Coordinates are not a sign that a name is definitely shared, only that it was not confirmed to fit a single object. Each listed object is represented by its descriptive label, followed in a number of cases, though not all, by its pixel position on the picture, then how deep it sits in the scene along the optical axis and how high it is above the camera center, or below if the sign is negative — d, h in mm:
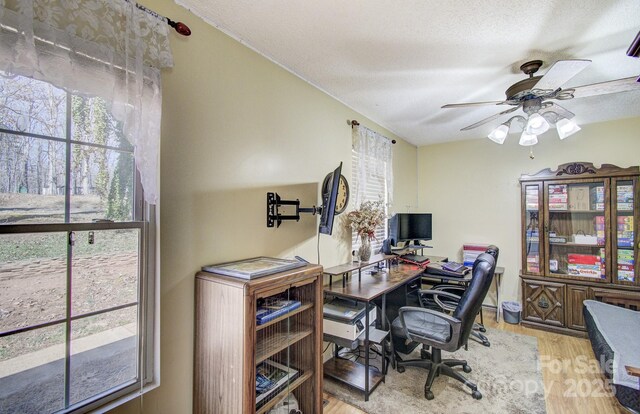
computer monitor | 3646 -246
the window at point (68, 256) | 1040 -195
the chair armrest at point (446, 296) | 2609 -839
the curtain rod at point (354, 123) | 2982 +922
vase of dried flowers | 2848 -151
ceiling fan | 1742 +823
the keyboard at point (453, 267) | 3336 -697
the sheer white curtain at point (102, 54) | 986 +629
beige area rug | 2076 -1460
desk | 2154 -691
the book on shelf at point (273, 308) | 1528 -574
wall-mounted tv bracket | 2035 +4
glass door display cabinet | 3131 -383
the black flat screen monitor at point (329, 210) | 2062 -4
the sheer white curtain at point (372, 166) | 3090 +527
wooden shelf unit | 1357 -737
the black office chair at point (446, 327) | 2090 -968
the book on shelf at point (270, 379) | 1540 -995
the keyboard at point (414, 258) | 3473 -619
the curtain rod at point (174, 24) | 1350 +954
